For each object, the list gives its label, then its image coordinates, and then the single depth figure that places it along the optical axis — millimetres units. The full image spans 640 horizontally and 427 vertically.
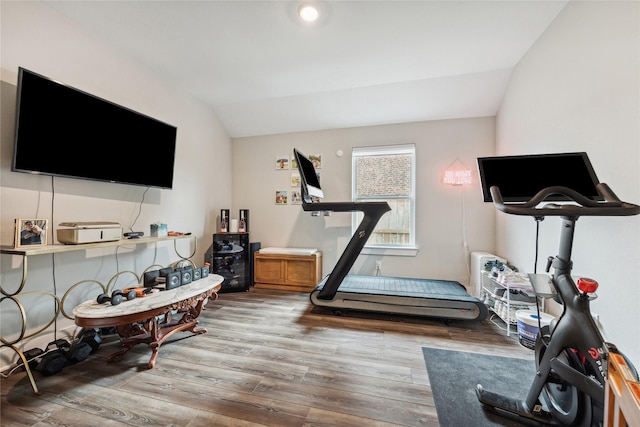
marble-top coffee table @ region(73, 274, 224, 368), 1654
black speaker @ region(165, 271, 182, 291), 2154
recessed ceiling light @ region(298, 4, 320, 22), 2020
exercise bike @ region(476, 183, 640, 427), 1024
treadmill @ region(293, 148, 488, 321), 2479
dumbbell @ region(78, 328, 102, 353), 1945
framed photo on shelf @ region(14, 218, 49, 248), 1604
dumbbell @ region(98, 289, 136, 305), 1798
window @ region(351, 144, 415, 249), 3713
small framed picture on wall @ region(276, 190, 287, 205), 4152
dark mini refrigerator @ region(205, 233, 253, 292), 3541
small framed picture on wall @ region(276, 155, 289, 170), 4141
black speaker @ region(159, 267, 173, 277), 2315
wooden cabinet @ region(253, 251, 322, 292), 3646
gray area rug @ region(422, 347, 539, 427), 1333
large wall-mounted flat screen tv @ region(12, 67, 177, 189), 1741
